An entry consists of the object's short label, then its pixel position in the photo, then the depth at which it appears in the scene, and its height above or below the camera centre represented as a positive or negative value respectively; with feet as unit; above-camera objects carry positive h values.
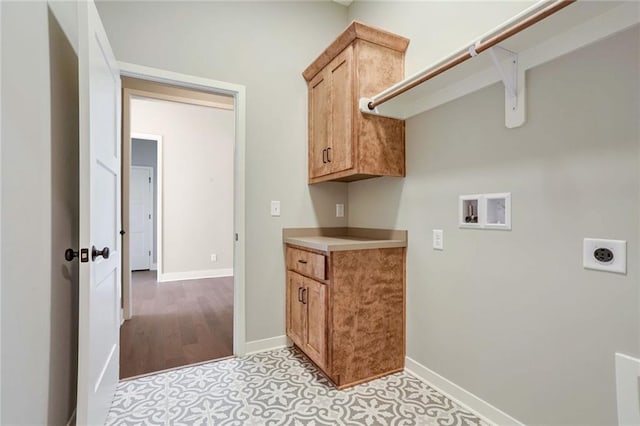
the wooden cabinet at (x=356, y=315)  5.97 -2.12
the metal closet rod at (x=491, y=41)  3.37 +2.26
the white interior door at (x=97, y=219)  3.96 -0.09
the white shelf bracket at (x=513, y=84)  4.46 +1.94
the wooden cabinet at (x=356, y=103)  6.30 +2.44
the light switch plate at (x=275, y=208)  7.88 +0.15
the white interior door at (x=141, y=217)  19.15 -0.24
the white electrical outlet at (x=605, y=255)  3.50 -0.49
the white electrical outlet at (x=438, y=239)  5.86 -0.50
